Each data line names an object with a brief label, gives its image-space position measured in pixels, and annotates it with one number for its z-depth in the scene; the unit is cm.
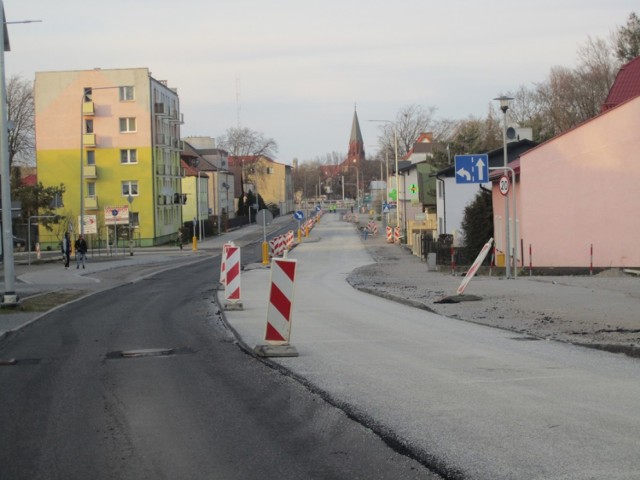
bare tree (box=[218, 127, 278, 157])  12888
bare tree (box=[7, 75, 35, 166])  7969
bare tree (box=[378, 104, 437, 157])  11244
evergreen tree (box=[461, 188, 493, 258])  4250
